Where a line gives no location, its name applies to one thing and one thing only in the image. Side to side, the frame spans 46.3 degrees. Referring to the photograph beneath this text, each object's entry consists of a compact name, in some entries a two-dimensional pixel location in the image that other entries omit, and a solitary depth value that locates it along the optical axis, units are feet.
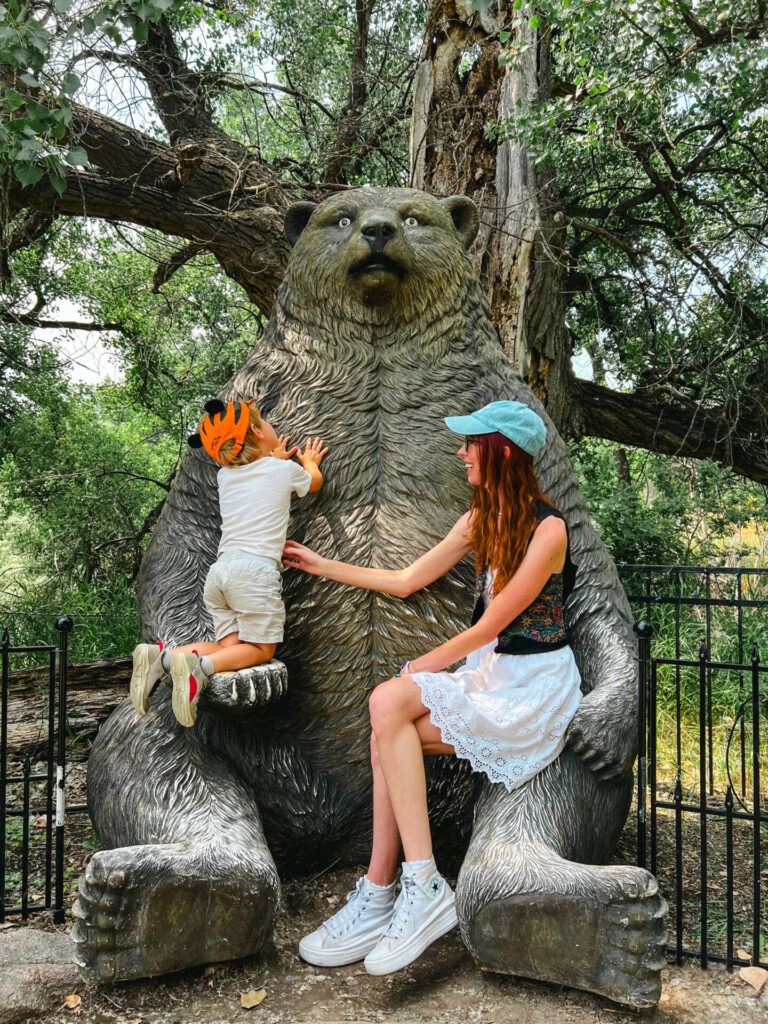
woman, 8.25
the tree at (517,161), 14.07
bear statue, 8.04
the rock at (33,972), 7.84
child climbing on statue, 8.87
